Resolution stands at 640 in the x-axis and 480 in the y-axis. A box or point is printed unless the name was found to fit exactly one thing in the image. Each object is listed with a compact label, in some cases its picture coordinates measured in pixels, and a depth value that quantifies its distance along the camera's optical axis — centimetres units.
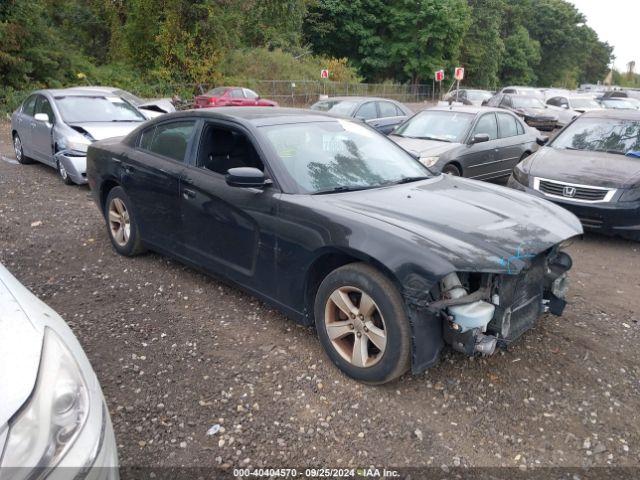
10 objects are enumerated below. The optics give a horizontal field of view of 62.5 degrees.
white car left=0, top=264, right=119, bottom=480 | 162
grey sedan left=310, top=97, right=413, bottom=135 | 1252
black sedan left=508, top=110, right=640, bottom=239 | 598
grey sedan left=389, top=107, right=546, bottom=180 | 816
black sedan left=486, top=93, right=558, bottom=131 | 1888
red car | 2181
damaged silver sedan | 825
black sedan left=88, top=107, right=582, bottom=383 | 294
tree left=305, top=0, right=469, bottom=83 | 4200
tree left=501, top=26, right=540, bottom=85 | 5800
